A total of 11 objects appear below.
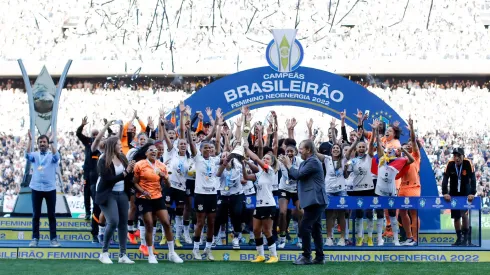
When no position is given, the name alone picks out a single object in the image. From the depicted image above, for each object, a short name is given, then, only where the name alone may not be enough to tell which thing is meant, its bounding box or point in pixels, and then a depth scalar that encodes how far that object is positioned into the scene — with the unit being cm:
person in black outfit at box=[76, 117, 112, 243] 1332
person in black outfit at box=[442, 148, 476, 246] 1366
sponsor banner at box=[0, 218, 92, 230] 1594
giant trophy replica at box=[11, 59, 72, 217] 1969
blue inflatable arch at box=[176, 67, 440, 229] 1659
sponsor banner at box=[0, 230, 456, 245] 1434
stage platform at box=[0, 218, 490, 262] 1245
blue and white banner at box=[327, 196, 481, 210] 1308
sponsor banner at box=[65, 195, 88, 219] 2159
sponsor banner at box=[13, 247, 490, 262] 1244
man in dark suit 1128
